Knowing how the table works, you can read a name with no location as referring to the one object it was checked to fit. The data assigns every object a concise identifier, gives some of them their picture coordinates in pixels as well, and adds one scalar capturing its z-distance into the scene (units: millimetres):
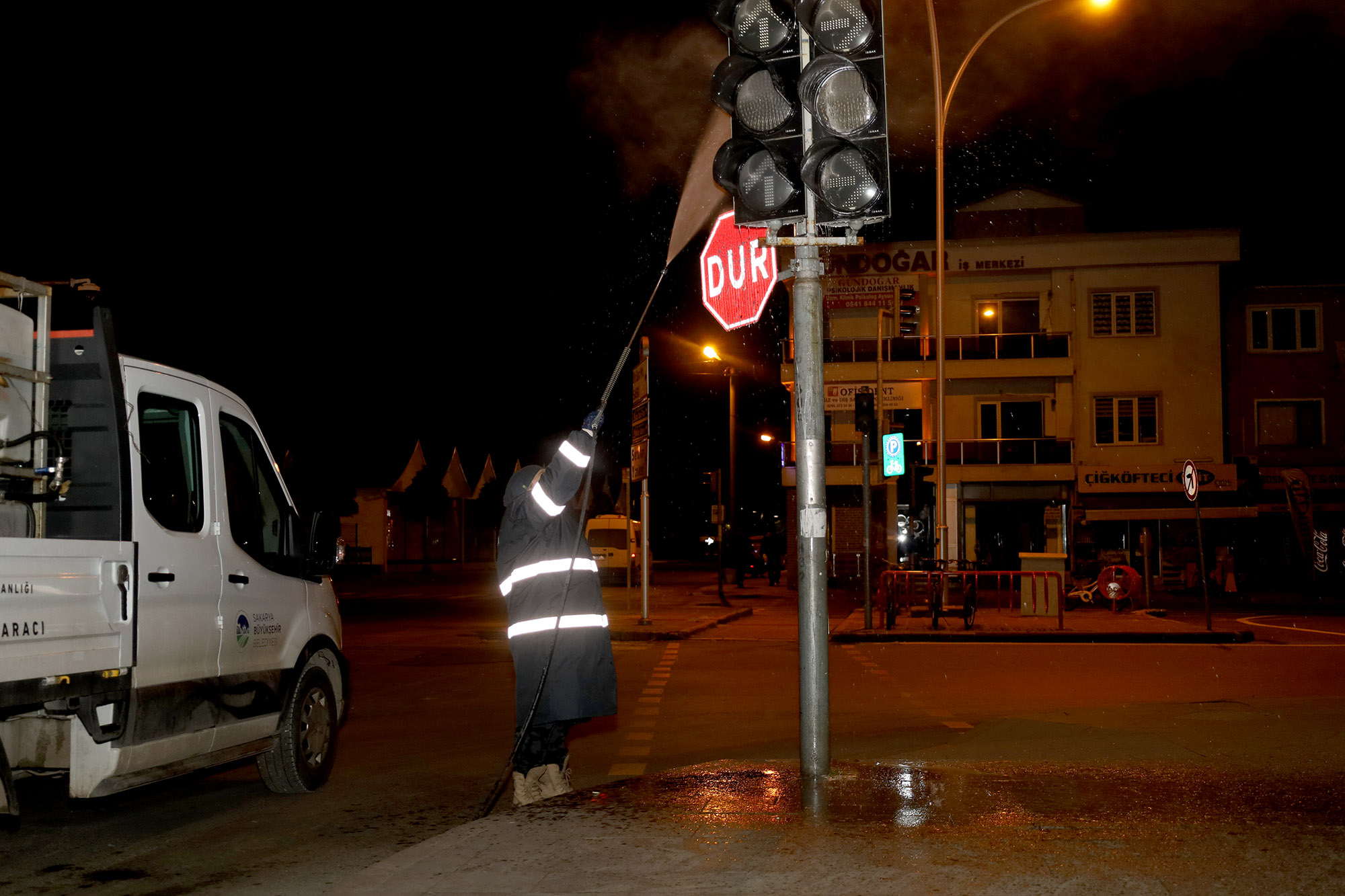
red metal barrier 19900
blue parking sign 23297
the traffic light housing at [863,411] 20234
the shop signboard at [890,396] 23906
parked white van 37875
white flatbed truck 5121
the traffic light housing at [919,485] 22472
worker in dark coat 6039
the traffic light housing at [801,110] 5598
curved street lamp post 21328
